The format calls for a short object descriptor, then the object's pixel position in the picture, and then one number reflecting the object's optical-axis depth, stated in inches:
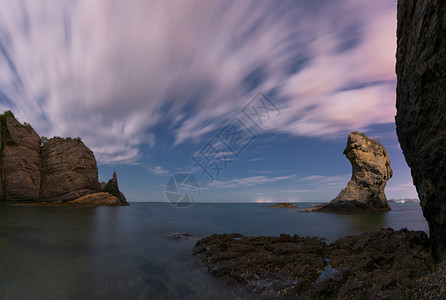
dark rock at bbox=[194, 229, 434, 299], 246.8
